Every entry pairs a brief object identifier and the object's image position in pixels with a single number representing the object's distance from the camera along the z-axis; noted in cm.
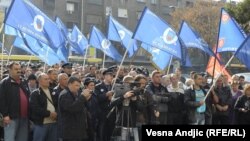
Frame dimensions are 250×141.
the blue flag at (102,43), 1524
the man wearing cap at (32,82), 921
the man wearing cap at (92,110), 859
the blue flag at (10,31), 1354
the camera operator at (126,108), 780
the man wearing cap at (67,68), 1012
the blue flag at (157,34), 1083
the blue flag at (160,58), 1270
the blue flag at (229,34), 1010
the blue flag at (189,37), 1249
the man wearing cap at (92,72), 1194
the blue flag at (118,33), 1481
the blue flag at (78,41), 1747
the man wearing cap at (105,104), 926
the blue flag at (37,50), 1267
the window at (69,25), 5350
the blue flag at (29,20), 986
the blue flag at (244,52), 955
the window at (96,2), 5547
